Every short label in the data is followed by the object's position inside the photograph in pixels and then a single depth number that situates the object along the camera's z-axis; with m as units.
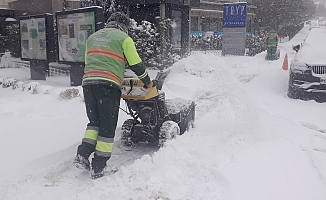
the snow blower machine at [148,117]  4.27
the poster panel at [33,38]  10.71
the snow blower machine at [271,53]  17.55
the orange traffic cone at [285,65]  12.20
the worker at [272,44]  17.38
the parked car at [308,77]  7.80
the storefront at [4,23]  17.88
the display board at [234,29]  19.59
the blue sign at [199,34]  25.24
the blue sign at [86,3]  13.65
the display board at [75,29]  8.54
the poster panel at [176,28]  14.41
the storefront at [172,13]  13.30
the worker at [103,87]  3.81
